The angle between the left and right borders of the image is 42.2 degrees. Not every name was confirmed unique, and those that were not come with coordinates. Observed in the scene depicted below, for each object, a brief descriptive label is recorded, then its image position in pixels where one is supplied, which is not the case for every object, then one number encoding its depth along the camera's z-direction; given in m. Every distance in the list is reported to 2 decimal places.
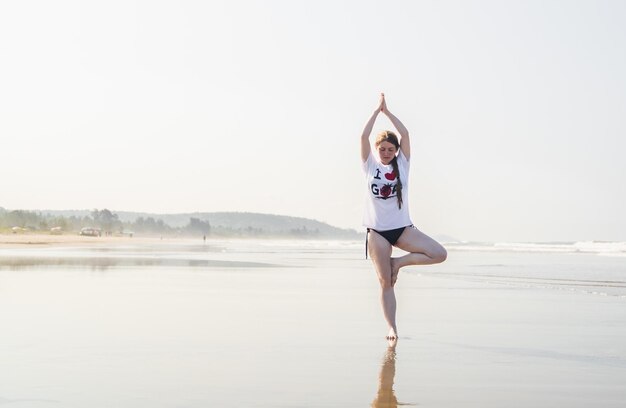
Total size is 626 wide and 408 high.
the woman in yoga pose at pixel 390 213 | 6.48
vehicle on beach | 89.14
